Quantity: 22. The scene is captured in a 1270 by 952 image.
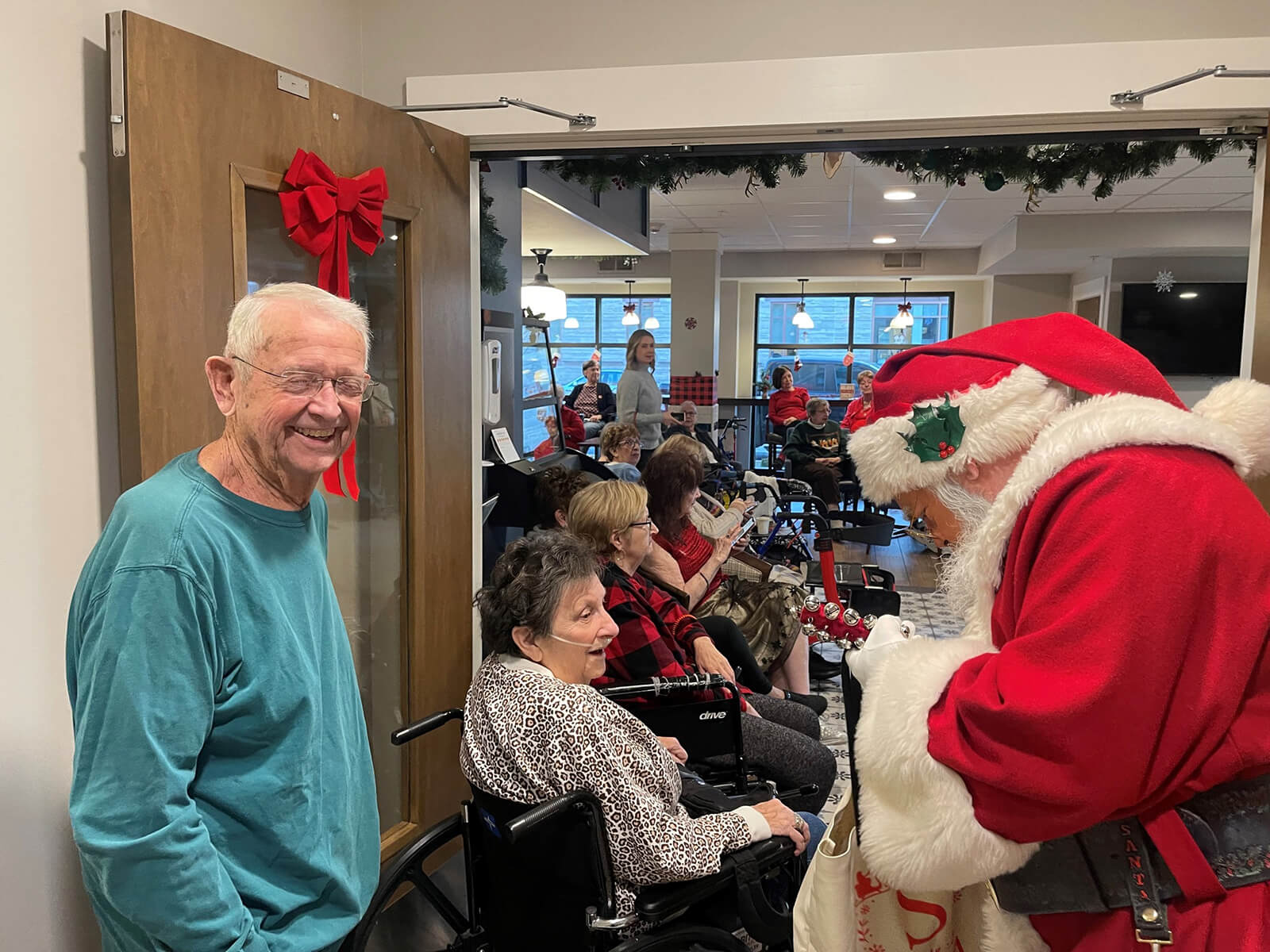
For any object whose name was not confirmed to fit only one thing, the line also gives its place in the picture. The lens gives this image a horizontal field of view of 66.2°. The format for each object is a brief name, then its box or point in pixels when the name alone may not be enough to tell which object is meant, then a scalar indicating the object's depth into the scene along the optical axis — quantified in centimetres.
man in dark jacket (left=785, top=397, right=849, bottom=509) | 787
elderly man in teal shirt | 109
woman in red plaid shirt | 255
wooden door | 165
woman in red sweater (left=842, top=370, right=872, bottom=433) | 639
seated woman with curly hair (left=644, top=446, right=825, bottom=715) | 356
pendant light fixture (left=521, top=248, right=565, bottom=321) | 587
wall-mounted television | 949
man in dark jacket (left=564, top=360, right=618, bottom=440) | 978
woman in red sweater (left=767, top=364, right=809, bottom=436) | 952
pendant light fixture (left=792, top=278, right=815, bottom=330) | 1298
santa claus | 95
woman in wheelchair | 176
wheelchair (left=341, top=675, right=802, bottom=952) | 171
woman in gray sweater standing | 664
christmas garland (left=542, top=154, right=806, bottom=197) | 385
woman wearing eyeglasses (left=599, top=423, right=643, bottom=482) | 521
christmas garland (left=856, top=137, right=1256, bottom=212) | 342
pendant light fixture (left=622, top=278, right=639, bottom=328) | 1388
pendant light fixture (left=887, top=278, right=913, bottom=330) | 1234
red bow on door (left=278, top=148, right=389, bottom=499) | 196
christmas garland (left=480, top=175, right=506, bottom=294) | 349
